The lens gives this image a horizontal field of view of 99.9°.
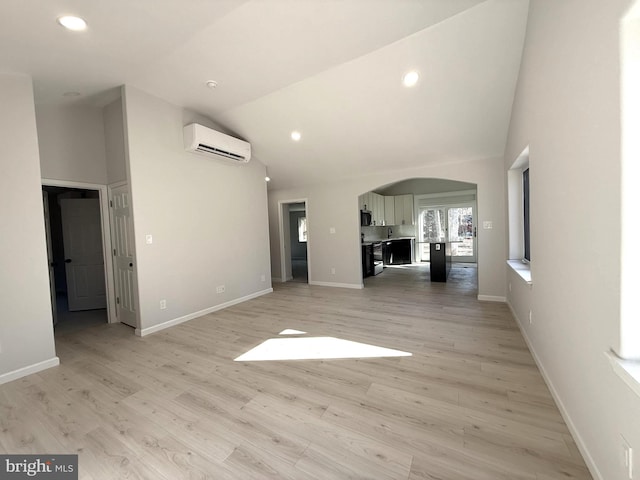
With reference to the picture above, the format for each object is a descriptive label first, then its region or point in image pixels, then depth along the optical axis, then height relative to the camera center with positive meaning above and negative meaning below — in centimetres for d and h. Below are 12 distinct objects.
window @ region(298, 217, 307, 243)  1180 +4
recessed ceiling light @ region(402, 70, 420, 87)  320 +179
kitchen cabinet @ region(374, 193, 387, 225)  816 +58
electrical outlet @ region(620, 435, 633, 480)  108 -99
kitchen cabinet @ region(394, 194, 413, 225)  887 +57
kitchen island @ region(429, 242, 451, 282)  619 -84
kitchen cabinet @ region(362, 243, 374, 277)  689 -83
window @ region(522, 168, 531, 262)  368 +19
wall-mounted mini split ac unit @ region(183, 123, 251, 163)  398 +145
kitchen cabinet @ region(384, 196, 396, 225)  876 +57
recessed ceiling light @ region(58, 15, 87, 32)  214 +178
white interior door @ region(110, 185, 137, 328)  369 -23
